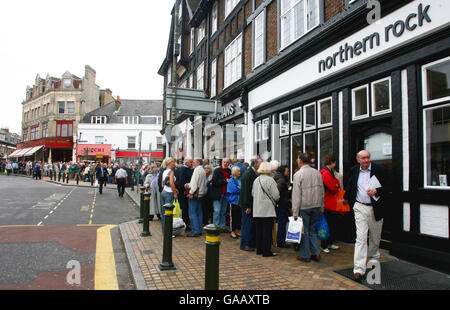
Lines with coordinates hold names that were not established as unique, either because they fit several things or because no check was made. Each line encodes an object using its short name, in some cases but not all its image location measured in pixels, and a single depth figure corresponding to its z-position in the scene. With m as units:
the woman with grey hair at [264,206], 6.02
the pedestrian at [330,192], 6.17
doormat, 4.41
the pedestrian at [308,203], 5.60
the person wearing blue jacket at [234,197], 7.53
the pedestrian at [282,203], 6.60
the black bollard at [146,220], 7.62
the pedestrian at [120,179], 17.72
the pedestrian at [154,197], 10.20
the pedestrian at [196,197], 7.81
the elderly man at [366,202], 4.72
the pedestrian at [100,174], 19.02
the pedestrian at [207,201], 8.33
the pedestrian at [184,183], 8.34
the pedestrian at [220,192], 7.95
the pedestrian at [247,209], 6.39
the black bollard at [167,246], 5.11
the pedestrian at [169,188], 7.80
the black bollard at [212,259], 3.52
